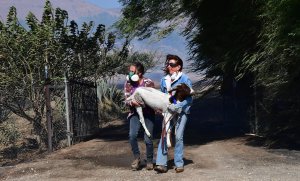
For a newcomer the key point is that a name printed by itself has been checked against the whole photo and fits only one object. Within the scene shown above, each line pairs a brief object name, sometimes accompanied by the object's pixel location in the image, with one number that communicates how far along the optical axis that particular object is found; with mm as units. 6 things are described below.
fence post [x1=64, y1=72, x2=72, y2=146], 11688
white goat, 7793
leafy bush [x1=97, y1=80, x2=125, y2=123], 19641
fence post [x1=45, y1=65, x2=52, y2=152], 11102
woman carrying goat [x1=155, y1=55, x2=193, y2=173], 7906
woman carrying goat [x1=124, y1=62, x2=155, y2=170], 8105
